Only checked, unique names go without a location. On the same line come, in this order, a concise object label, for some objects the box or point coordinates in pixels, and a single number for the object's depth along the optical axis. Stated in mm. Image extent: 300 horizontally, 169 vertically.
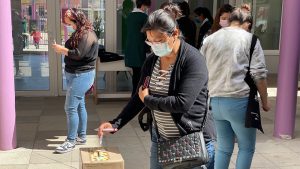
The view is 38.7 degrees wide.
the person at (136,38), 6832
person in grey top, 3396
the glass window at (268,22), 10914
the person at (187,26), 6699
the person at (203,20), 7322
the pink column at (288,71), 5363
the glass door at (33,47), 7883
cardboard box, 2766
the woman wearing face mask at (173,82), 2471
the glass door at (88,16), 7956
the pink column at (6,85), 4781
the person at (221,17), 4242
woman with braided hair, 4664
